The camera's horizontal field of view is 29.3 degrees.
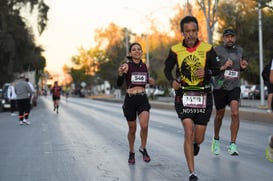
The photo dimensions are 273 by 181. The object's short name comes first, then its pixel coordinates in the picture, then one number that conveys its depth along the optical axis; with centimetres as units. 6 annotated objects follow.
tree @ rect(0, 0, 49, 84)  3907
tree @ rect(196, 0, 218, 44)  2953
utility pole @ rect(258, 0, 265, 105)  2507
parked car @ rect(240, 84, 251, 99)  4791
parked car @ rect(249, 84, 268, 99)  4616
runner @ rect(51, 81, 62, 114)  2728
